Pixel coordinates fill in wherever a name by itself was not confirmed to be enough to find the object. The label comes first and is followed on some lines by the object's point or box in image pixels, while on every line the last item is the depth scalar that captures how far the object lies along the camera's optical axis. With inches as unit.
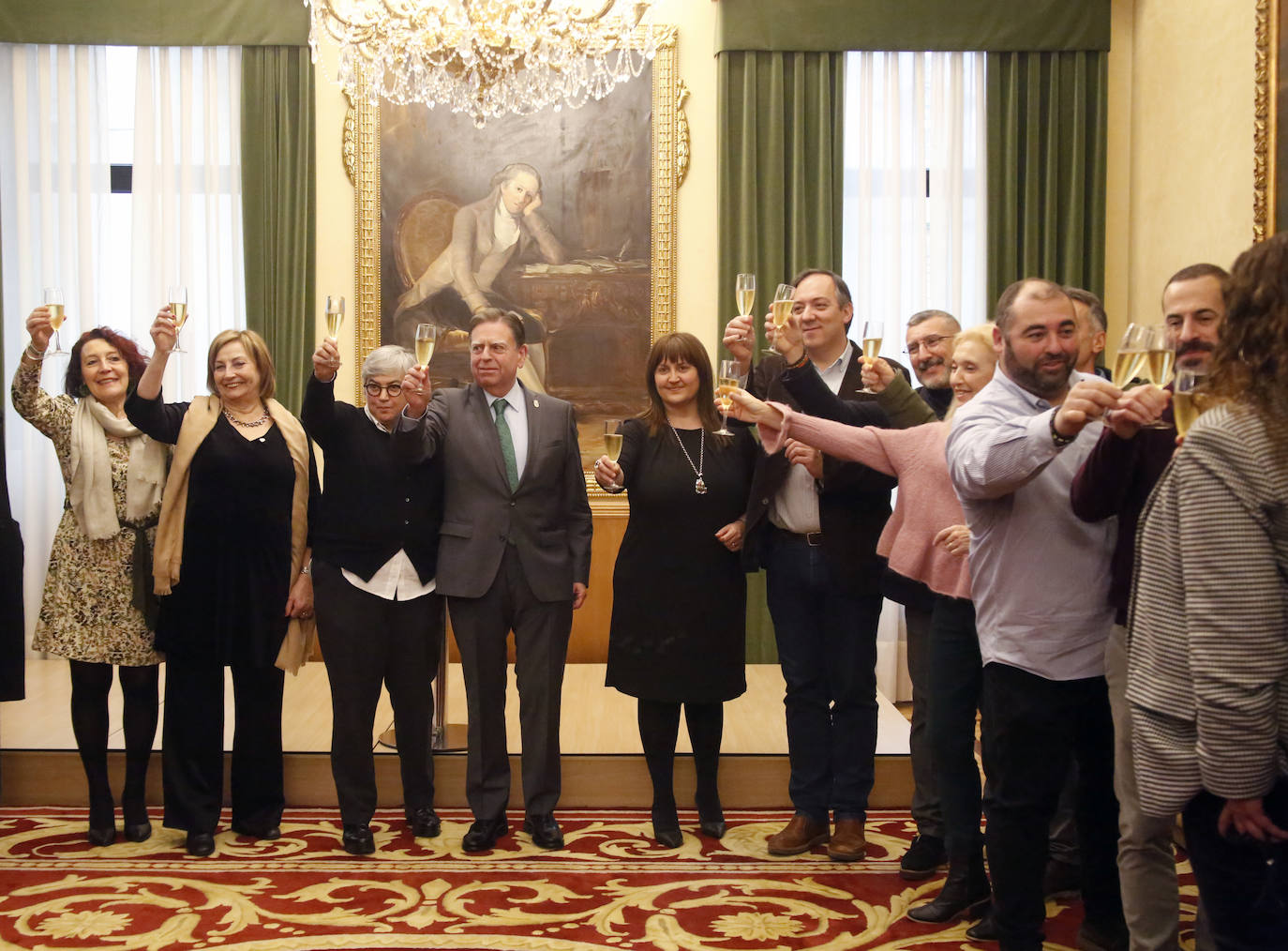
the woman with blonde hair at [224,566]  146.9
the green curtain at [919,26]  258.4
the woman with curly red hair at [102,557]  148.1
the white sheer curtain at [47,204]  260.1
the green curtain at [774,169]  259.8
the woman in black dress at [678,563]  147.9
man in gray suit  148.9
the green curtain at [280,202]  259.4
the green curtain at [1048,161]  260.4
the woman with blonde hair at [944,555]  124.5
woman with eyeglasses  147.1
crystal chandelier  203.2
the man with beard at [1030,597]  102.3
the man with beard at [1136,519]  94.9
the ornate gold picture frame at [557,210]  261.4
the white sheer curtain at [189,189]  261.0
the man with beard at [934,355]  151.9
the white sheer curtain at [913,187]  262.2
